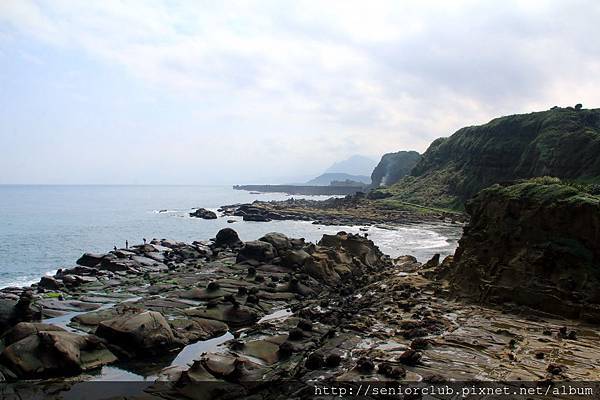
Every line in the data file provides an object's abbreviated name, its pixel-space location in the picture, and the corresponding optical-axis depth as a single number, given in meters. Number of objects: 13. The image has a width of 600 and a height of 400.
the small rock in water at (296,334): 28.73
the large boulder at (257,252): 55.16
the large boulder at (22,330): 25.33
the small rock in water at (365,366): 22.62
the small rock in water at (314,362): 23.89
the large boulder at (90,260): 55.75
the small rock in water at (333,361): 23.95
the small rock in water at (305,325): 30.30
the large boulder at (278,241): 57.75
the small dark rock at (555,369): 22.19
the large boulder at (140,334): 26.59
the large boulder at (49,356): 22.75
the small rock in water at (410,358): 23.91
